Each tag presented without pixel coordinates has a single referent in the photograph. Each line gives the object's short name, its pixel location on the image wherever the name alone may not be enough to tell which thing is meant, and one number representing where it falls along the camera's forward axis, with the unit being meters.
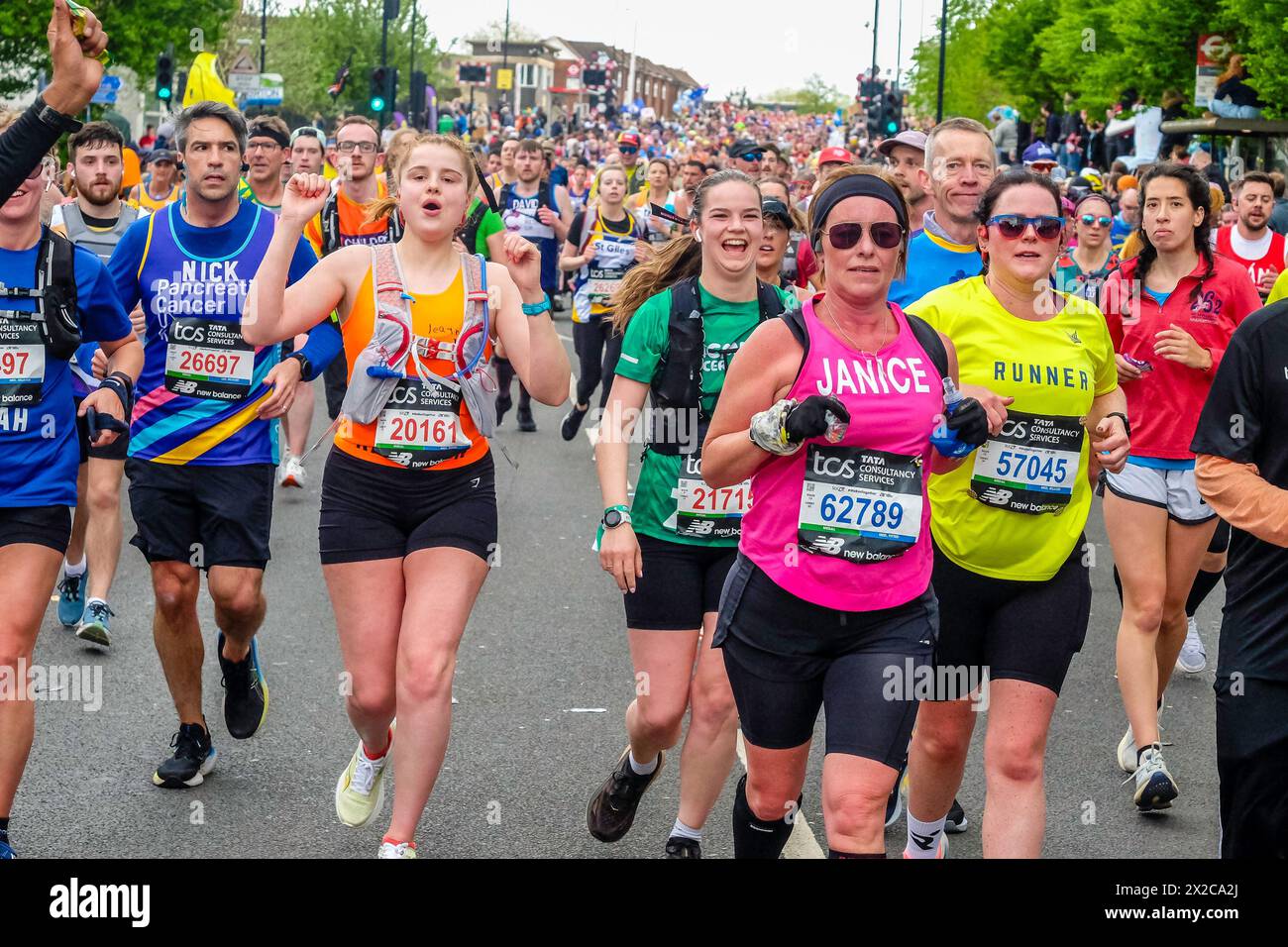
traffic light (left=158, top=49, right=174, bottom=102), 33.93
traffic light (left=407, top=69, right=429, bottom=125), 45.00
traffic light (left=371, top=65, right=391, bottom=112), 36.62
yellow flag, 12.43
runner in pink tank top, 4.32
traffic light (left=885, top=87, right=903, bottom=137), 37.09
